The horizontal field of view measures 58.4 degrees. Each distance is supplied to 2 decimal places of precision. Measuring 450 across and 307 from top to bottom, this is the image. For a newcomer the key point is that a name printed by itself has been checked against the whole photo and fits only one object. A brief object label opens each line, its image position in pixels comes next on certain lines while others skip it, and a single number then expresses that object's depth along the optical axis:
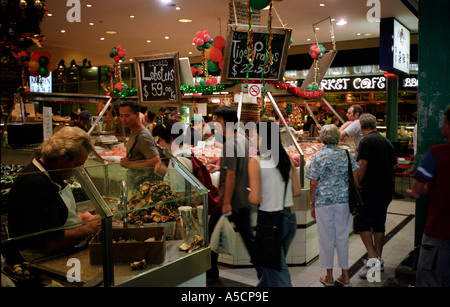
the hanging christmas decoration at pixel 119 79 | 8.09
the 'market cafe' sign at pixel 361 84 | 12.92
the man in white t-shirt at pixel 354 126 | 6.12
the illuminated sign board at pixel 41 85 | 10.67
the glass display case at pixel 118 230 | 2.16
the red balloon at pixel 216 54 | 6.79
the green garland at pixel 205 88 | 5.97
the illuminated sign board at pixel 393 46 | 9.38
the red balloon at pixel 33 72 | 8.06
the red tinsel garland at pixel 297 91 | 6.06
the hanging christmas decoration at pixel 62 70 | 7.85
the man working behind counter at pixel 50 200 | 2.11
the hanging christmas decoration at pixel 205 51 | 7.21
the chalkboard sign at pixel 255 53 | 5.13
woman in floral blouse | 4.00
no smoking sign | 5.05
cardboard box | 2.38
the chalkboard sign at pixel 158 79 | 5.91
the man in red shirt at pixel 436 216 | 2.88
